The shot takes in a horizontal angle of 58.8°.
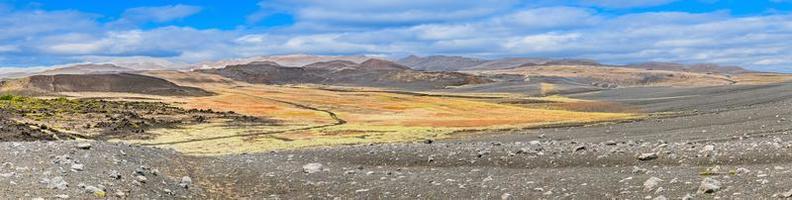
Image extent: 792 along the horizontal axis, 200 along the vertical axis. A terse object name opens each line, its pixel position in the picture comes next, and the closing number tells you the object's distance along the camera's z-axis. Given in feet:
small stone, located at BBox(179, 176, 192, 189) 79.07
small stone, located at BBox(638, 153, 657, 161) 75.51
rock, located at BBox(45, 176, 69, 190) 60.85
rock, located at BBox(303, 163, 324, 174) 90.86
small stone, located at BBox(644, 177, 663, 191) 58.80
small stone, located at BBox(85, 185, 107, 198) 62.12
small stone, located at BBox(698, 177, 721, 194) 54.03
